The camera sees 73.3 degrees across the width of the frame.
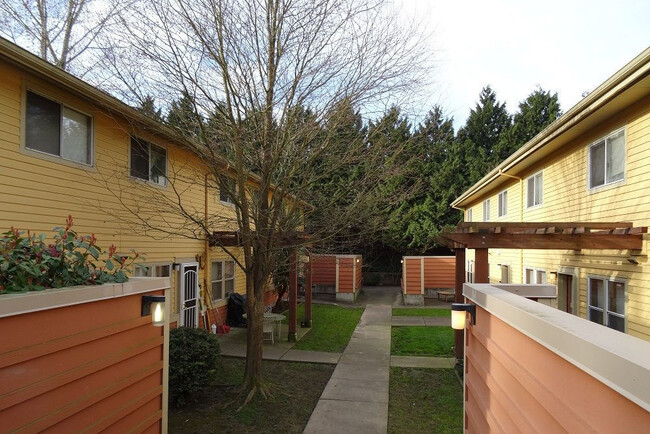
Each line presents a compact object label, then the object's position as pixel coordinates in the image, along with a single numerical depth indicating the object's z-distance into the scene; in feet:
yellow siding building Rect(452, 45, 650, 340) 20.61
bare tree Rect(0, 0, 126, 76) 32.01
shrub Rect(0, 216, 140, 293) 9.36
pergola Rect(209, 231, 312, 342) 28.63
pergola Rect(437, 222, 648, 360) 21.45
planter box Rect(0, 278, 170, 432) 8.23
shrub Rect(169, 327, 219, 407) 21.25
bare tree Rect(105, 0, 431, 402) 21.86
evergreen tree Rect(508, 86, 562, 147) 96.31
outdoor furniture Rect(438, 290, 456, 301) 68.59
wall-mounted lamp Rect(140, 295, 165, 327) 12.56
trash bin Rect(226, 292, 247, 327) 43.01
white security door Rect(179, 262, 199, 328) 34.78
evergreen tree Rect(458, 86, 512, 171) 106.01
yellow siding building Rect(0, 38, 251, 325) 19.69
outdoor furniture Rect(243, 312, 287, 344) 36.32
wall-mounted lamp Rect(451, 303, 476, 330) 11.42
